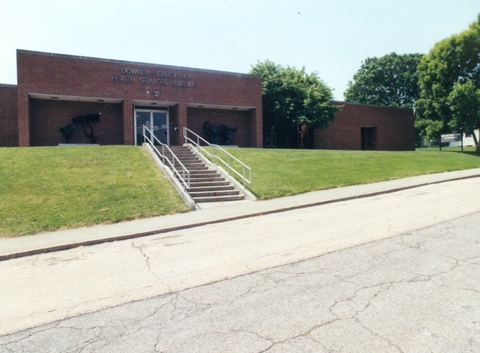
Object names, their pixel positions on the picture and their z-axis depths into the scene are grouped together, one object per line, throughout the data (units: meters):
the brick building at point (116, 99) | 18.67
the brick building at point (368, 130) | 29.89
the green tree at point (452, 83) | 25.78
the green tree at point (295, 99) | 25.03
